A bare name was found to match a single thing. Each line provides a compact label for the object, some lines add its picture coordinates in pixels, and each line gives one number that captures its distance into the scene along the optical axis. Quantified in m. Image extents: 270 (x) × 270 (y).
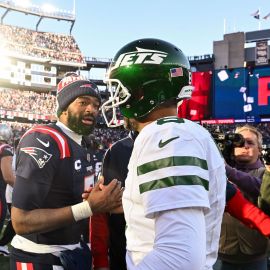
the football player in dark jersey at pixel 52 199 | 2.09
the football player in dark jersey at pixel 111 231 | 2.24
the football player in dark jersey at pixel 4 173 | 4.93
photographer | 3.08
